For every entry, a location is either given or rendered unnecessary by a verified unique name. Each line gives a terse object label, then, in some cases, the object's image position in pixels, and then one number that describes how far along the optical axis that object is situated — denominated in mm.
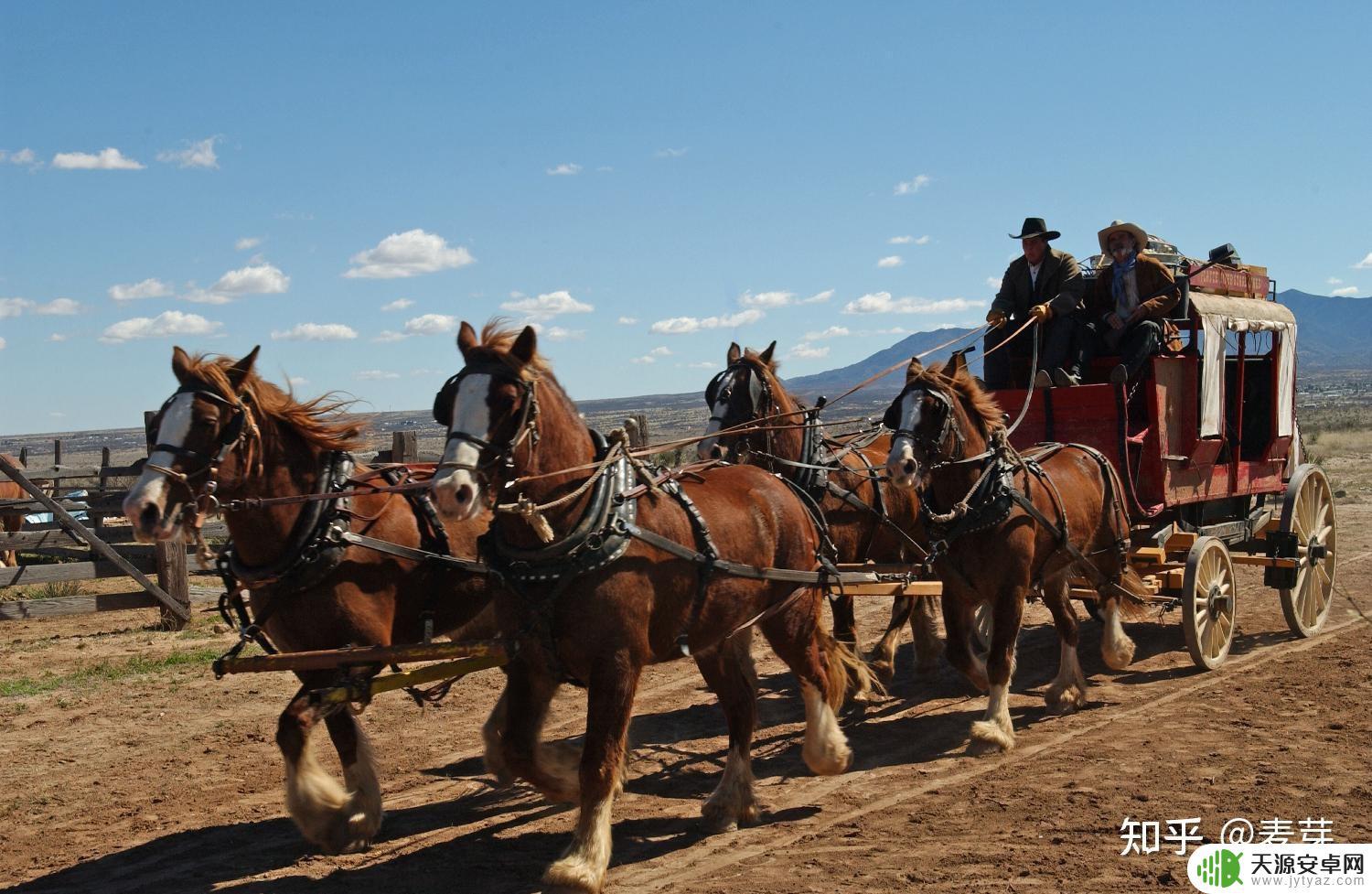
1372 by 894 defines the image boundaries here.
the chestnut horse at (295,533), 5418
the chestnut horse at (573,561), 5000
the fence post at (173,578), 12648
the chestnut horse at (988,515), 7566
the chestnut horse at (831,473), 8391
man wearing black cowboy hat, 9727
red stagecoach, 9461
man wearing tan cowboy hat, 9547
